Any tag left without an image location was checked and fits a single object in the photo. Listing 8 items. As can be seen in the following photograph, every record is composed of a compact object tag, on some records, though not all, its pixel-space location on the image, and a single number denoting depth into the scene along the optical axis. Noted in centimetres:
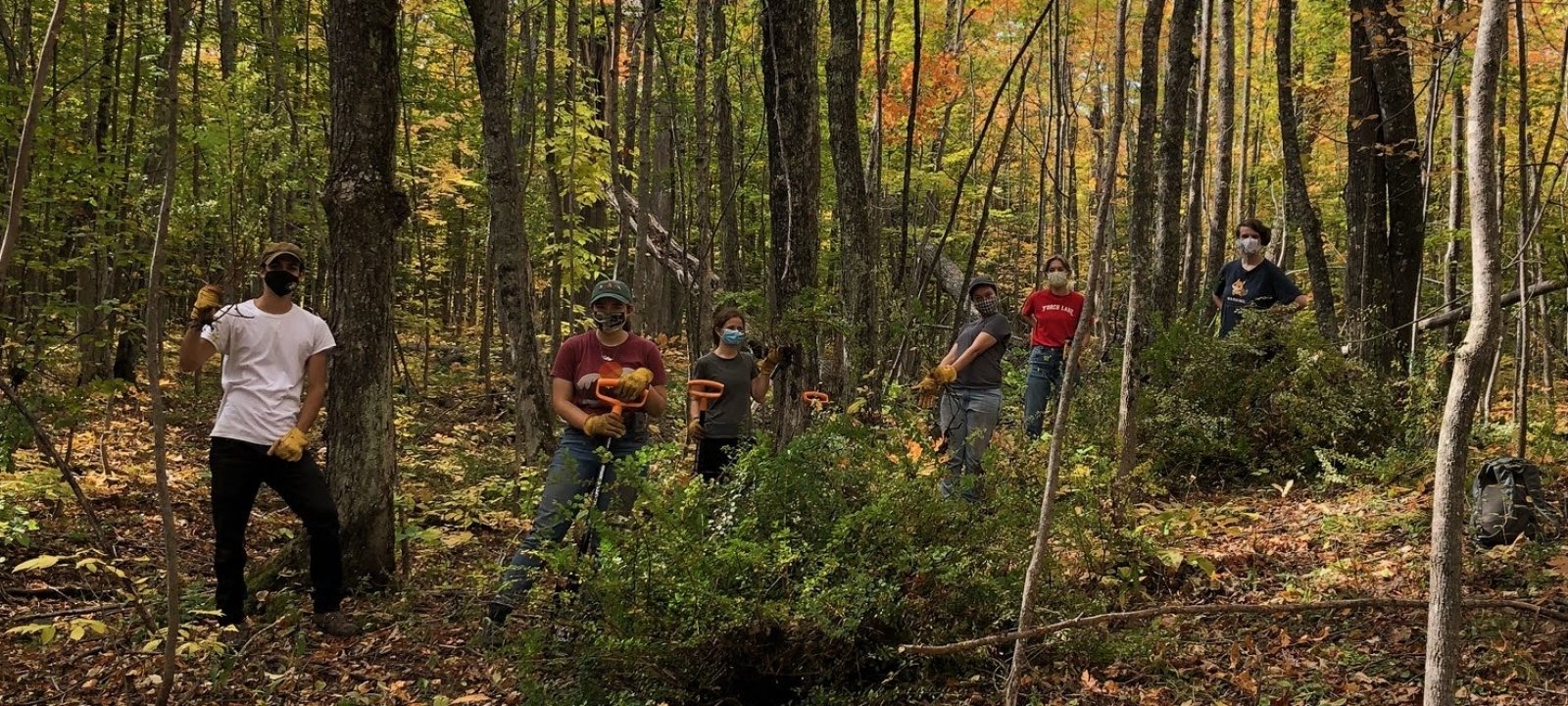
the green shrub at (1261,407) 708
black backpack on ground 466
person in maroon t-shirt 467
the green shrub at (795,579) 372
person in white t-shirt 448
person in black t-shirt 749
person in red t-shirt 745
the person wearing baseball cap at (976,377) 629
